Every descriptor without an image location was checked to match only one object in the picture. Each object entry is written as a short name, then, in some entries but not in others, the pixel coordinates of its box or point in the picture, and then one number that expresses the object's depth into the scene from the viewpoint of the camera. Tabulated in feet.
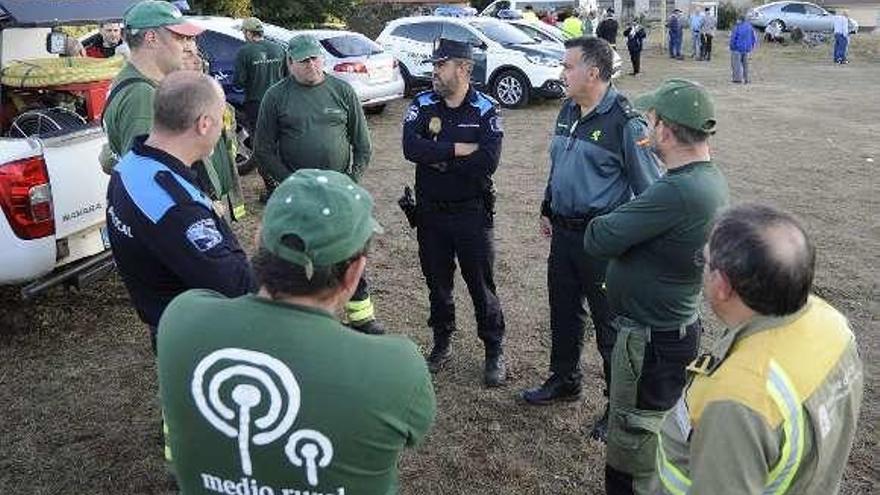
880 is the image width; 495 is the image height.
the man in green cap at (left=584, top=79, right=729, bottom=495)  9.62
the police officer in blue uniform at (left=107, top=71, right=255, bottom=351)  8.61
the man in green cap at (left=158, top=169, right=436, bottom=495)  5.11
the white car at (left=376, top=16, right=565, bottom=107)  48.44
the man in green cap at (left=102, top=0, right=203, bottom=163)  11.17
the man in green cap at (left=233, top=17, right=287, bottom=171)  27.89
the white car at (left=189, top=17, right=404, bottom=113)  40.04
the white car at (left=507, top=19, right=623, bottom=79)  54.44
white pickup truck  13.76
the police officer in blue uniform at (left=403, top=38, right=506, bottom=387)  14.12
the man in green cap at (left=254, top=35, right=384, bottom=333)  16.02
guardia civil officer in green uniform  12.27
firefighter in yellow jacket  5.33
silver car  101.91
